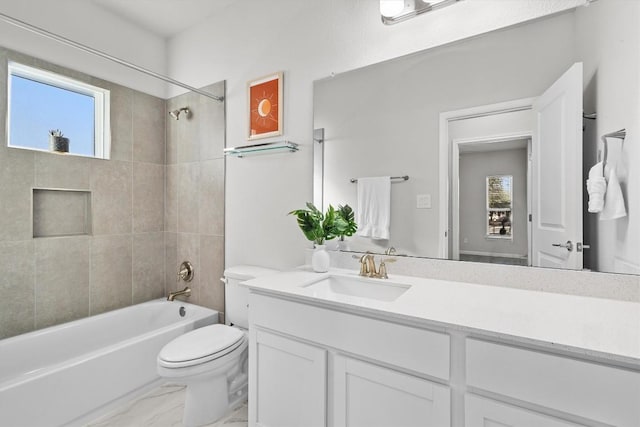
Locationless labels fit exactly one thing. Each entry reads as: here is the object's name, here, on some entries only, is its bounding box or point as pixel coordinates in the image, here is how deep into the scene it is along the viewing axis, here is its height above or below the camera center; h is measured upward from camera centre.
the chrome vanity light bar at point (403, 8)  1.48 +1.02
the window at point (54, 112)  1.97 +0.72
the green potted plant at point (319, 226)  1.66 -0.07
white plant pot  1.60 -0.25
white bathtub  1.45 -0.87
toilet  1.50 -0.78
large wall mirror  1.15 +0.34
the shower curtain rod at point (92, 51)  1.46 +0.92
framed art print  2.02 +0.74
